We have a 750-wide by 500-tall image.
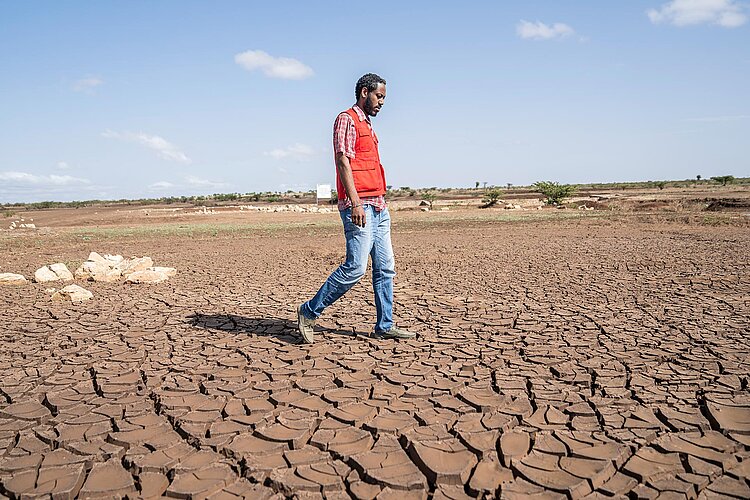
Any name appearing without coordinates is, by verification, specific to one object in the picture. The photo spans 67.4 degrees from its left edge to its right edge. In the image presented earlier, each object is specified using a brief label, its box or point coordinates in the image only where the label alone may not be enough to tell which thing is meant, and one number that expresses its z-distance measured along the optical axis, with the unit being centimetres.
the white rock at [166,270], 848
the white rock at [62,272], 849
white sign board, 4410
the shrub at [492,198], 3728
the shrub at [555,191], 3619
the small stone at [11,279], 813
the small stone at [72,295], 677
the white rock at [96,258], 860
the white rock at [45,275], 832
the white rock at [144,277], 809
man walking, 405
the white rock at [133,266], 842
